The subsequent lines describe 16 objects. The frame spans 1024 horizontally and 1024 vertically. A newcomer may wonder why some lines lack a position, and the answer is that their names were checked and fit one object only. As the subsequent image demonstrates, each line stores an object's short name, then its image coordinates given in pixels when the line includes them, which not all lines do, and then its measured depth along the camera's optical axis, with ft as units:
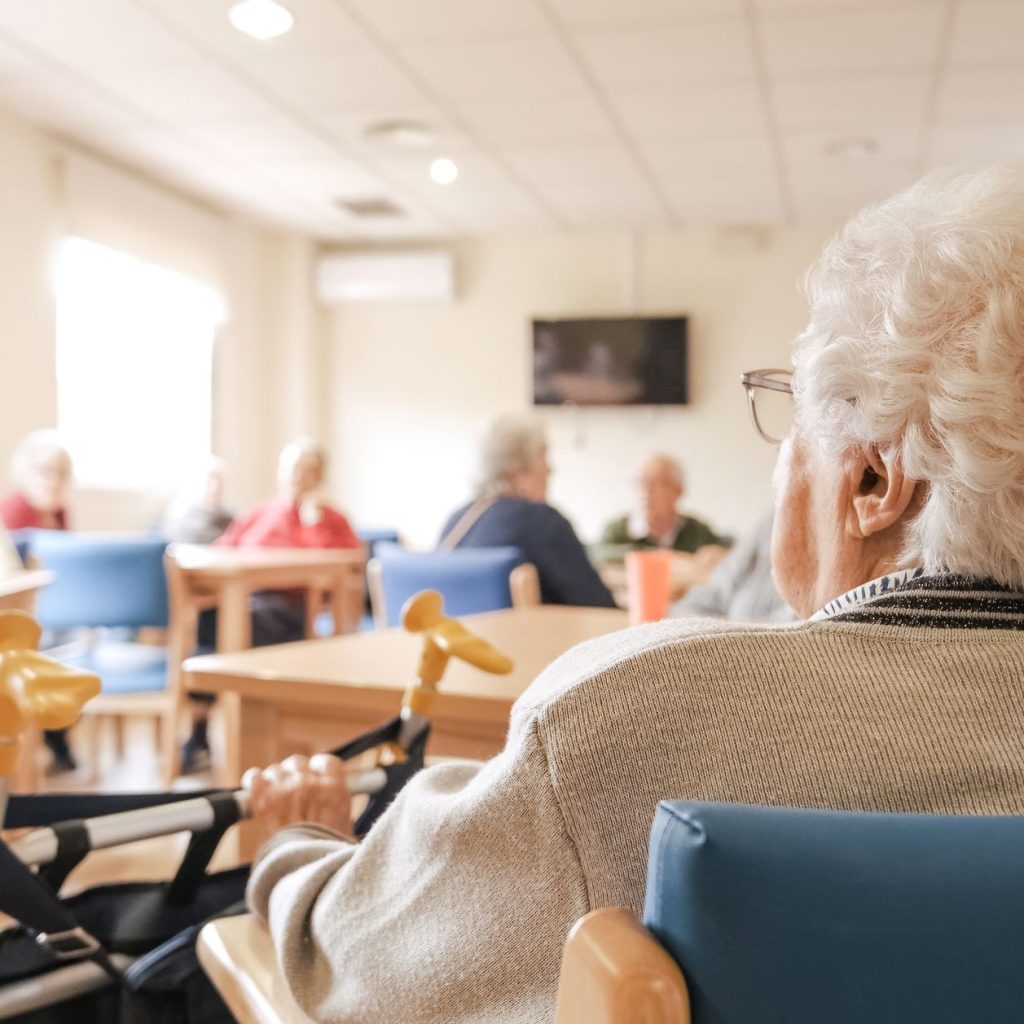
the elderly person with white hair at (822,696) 1.88
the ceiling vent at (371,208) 19.85
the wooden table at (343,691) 4.64
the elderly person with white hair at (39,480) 14.14
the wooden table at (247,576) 11.53
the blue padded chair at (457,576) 7.48
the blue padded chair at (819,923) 1.43
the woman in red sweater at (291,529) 13.69
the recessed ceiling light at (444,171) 17.33
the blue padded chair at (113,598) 9.98
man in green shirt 14.65
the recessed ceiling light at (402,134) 15.53
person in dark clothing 8.70
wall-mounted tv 21.33
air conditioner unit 22.22
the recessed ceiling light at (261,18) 11.77
